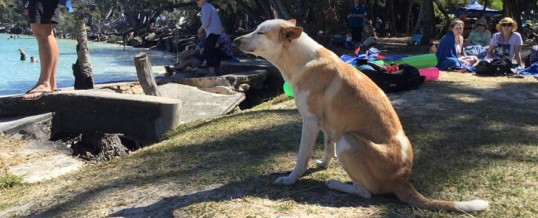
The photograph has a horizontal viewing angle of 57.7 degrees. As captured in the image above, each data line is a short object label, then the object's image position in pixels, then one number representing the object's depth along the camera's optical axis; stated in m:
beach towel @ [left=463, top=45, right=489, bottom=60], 12.82
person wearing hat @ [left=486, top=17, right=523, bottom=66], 11.88
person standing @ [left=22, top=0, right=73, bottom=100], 6.46
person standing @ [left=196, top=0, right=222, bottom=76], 11.15
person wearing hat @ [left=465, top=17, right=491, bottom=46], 13.45
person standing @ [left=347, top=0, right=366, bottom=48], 17.39
